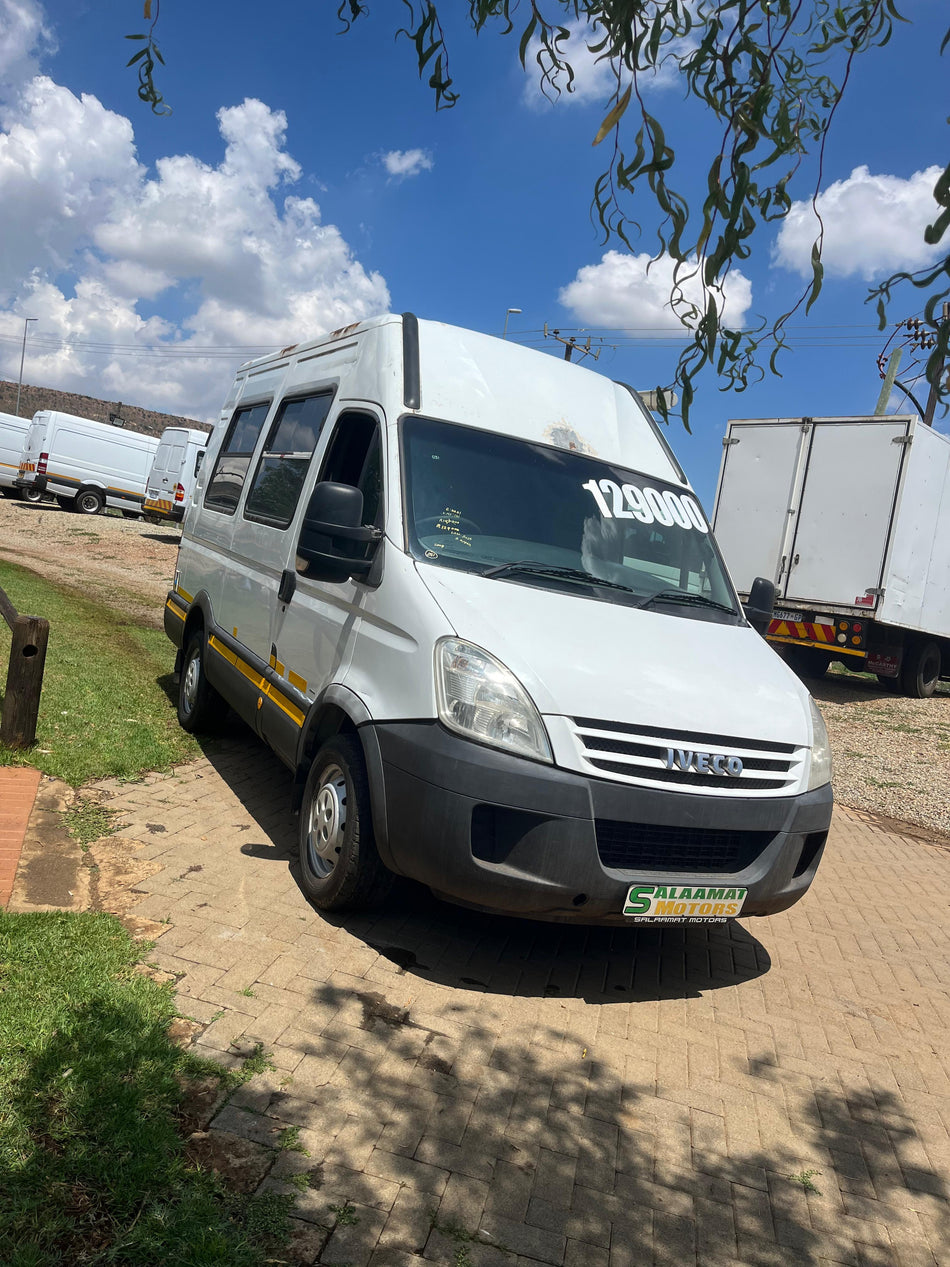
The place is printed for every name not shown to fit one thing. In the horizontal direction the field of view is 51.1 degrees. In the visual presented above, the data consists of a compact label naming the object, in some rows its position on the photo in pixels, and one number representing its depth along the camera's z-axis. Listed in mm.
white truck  13695
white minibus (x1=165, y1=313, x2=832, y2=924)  3725
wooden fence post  5777
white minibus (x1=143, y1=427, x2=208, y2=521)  26969
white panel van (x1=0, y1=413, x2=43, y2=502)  33344
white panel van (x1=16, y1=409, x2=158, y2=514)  29922
